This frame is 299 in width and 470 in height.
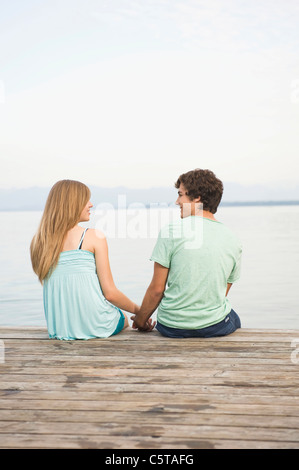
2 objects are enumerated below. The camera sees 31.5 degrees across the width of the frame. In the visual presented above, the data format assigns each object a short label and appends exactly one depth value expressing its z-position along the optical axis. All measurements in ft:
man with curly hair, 10.50
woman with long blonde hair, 11.02
